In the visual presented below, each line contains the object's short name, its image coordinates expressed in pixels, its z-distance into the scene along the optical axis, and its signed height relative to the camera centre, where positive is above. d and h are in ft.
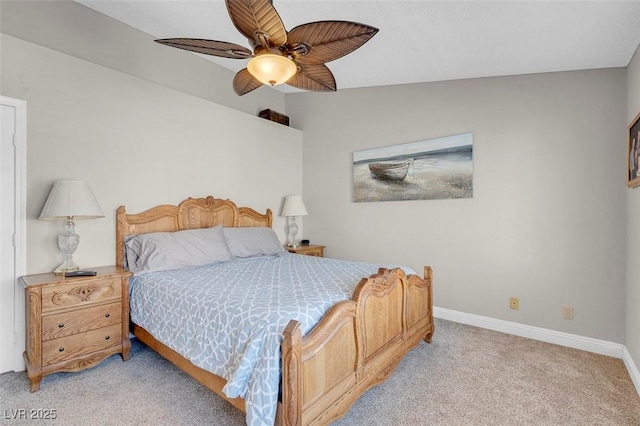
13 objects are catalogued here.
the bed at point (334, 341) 4.62 -2.52
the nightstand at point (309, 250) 13.38 -1.67
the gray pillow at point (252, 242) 10.91 -1.12
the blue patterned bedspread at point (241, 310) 4.74 -1.87
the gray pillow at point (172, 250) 8.70 -1.16
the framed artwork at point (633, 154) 7.29 +1.43
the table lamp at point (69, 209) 7.56 +0.05
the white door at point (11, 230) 7.54 -0.48
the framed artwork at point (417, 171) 10.97 +1.59
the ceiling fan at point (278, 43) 5.29 +3.22
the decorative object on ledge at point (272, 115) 14.23 +4.45
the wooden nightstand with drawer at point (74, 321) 6.88 -2.62
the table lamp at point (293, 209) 13.79 +0.11
